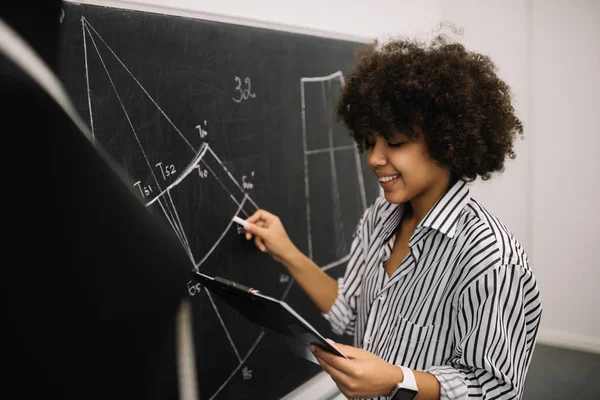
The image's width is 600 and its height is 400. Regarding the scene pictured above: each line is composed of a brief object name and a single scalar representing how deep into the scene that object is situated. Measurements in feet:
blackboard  3.18
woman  3.08
